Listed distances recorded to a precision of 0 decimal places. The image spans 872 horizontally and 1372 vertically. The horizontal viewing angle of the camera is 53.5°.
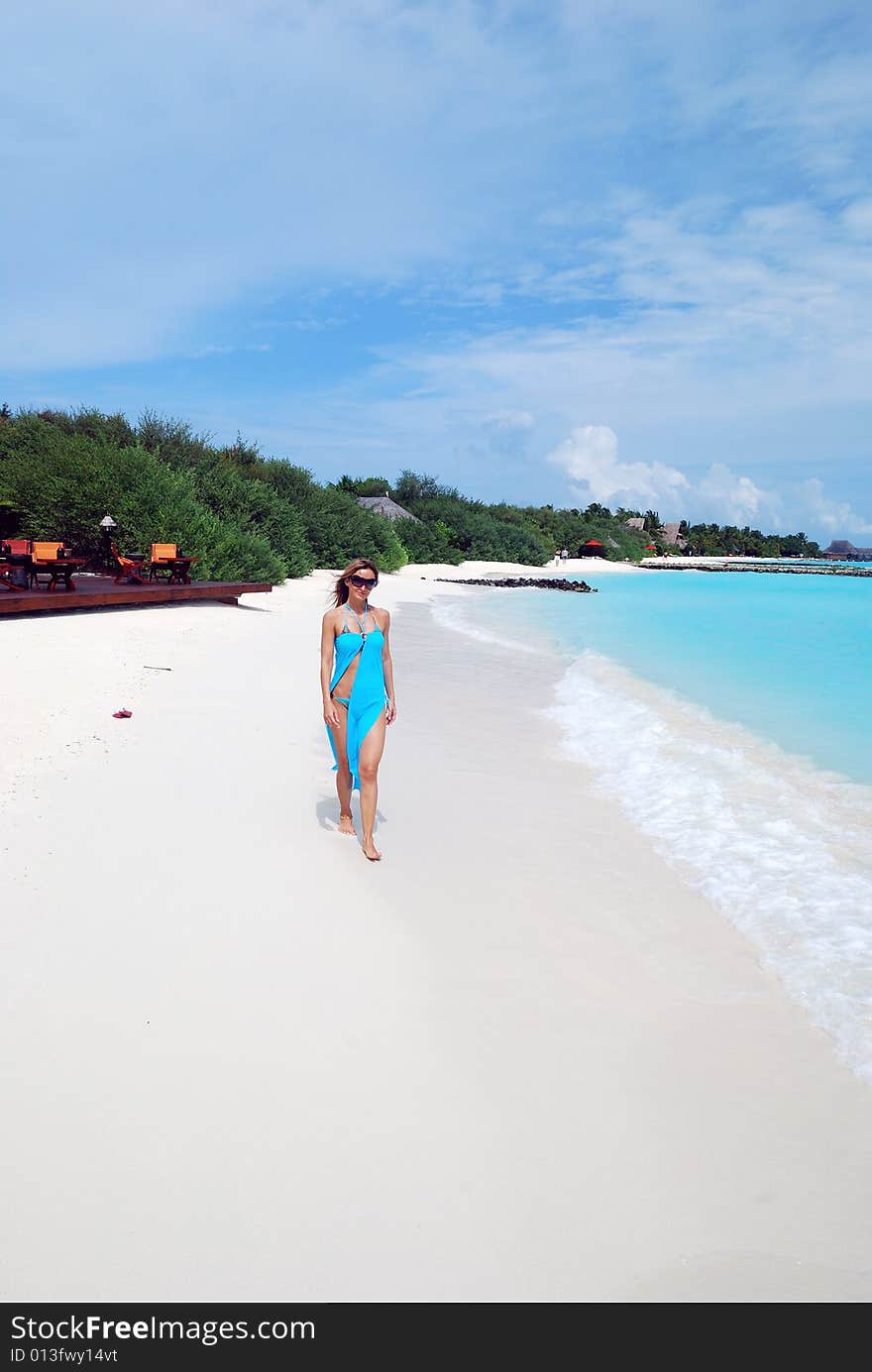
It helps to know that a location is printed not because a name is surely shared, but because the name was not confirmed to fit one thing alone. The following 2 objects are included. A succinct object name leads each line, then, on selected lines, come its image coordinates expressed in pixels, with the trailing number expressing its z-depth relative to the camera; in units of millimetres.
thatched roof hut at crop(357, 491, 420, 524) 50250
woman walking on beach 4570
